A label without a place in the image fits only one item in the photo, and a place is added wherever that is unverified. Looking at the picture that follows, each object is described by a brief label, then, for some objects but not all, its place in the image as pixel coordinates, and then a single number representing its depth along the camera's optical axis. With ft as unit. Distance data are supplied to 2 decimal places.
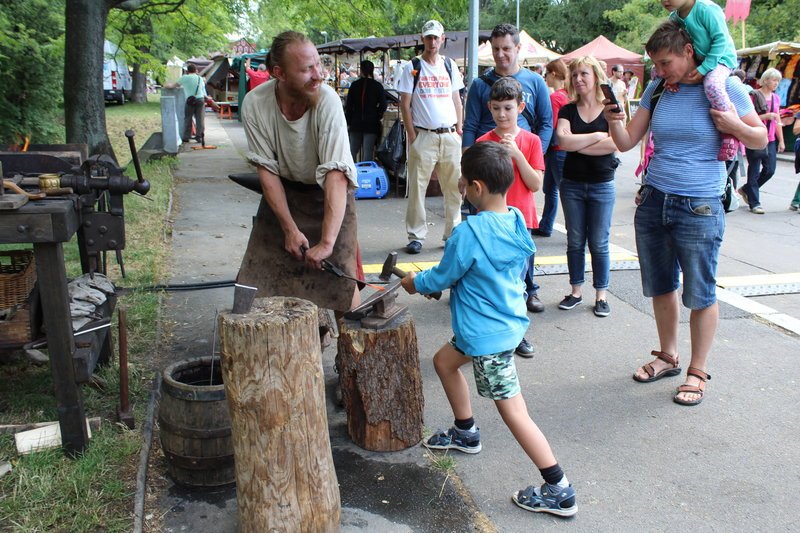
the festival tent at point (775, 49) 52.16
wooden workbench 9.45
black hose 18.53
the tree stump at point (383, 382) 10.92
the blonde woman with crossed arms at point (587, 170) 15.72
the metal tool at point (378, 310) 11.04
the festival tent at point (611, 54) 82.91
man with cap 22.57
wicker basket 12.00
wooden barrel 9.57
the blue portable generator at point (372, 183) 32.45
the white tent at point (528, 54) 69.92
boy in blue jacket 9.27
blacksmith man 11.37
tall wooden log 7.94
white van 97.48
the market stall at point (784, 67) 51.26
